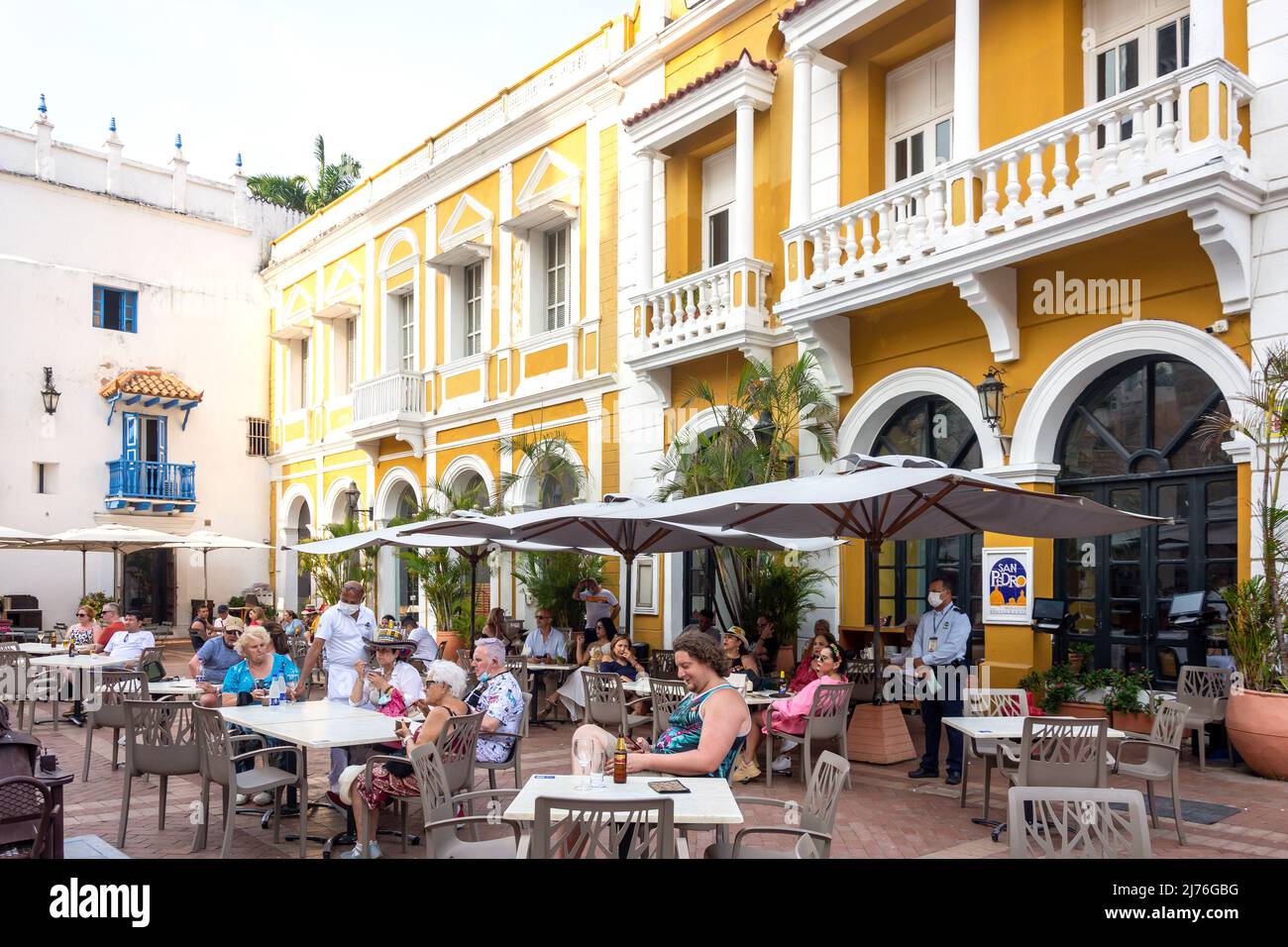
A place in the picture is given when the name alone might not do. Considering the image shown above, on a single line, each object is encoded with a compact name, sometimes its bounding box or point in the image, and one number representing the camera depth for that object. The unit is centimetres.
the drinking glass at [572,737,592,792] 515
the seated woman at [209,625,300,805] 808
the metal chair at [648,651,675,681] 1162
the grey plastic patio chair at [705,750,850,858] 434
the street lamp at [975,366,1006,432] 1066
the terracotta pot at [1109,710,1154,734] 929
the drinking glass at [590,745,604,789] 507
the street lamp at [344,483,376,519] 2217
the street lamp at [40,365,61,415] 2428
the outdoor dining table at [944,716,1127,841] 670
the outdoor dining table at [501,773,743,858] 429
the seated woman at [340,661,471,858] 617
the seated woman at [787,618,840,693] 927
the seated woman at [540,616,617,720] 1103
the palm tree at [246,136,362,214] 3191
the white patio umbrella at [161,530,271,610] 1922
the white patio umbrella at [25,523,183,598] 1708
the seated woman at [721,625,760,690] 1024
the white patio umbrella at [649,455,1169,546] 690
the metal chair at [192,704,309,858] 621
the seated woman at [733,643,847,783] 845
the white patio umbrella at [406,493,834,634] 984
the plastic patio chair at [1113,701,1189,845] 667
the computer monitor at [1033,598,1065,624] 1011
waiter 873
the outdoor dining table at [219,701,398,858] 622
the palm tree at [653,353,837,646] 1248
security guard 867
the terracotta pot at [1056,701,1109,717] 965
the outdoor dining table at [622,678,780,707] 903
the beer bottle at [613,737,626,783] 471
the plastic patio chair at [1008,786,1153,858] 386
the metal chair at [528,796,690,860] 388
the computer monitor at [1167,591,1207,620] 899
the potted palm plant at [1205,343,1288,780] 816
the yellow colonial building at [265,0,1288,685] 920
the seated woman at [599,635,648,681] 1096
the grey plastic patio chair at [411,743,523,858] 480
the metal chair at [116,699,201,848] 687
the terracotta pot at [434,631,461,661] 1119
